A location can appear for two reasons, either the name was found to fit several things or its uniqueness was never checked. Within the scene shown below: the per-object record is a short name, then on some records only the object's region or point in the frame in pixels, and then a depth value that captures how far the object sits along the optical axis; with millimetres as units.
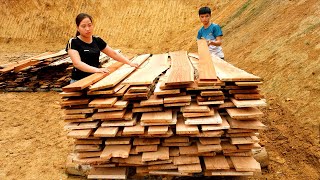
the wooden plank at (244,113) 2979
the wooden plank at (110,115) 3115
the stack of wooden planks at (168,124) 3051
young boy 5039
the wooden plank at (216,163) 3139
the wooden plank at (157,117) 3025
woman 3777
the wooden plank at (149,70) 3371
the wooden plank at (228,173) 3162
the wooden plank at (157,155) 3155
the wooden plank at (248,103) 2977
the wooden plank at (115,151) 3189
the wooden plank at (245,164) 3076
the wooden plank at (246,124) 3055
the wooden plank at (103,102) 3059
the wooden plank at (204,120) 2992
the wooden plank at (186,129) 3004
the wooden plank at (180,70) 3027
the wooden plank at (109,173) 3416
